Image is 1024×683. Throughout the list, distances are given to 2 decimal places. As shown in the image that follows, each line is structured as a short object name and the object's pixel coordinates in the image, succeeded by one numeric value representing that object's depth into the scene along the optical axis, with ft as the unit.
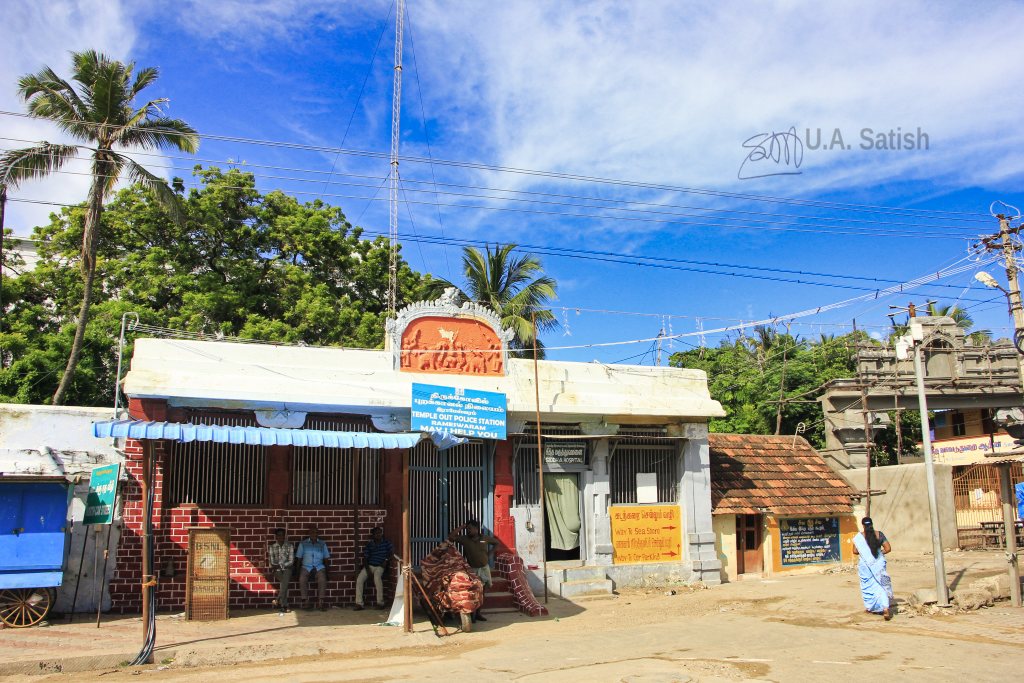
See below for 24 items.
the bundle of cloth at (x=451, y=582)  38.34
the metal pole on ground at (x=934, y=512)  41.39
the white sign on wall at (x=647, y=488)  54.19
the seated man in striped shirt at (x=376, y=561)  44.06
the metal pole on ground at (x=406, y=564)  37.19
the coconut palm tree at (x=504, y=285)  85.97
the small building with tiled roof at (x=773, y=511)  57.16
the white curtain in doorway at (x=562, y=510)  51.31
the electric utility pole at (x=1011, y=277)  45.88
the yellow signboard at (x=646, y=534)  52.70
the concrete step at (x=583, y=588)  49.37
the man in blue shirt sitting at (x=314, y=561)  43.50
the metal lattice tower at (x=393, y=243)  63.21
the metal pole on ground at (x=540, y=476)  47.98
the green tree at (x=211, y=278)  73.77
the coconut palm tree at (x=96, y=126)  65.00
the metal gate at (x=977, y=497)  65.31
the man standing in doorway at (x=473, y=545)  42.80
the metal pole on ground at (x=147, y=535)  32.30
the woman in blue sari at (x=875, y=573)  40.29
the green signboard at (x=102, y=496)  38.37
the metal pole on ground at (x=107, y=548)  40.39
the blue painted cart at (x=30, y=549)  36.47
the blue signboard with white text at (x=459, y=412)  46.01
